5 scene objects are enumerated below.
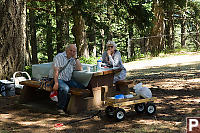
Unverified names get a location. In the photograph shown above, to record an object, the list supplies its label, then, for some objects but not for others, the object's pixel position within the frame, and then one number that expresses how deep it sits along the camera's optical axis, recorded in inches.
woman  290.4
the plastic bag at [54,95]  250.2
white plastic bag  230.7
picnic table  247.4
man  247.4
